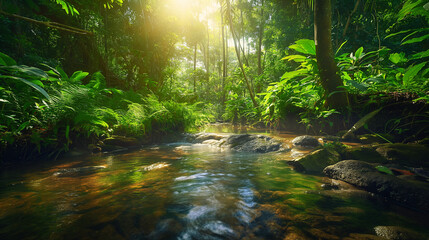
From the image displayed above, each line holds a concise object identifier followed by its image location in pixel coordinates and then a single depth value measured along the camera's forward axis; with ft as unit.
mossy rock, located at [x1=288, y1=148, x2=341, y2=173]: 7.86
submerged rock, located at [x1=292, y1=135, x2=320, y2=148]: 12.38
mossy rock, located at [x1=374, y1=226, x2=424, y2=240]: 3.41
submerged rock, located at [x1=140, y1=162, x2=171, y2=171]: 8.36
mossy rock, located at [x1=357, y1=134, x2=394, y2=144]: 10.94
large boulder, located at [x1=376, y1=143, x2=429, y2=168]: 7.32
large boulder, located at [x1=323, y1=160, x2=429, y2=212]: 4.59
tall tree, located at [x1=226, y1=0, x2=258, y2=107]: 29.69
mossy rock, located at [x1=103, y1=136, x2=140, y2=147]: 13.22
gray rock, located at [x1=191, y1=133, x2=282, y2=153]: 12.71
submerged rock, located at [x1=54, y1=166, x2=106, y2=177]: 7.40
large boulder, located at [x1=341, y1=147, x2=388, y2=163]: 8.08
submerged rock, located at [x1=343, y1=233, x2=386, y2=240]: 3.43
